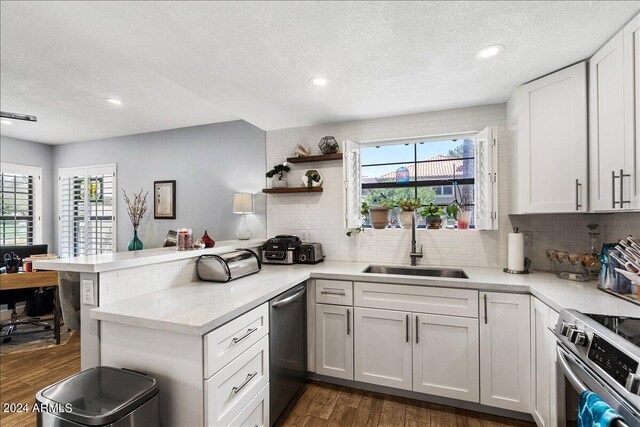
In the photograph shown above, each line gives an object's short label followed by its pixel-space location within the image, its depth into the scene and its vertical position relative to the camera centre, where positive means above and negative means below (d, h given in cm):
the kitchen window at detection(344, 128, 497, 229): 270 +40
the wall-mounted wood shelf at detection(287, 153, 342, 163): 294 +56
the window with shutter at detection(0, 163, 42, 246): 417 +14
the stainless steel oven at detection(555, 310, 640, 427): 92 -57
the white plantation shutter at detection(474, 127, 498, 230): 235 +27
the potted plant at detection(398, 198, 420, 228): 274 +2
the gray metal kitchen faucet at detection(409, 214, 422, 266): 263 -33
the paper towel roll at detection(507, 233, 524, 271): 225 -30
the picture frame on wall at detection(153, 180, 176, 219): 399 +19
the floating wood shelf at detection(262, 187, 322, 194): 302 +24
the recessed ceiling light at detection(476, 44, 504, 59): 171 +96
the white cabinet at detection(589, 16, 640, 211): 146 +49
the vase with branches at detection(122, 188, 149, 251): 409 +7
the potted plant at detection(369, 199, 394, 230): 276 -3
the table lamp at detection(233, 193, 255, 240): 323 +11
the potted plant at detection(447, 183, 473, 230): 267 +2
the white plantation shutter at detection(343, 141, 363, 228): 277 +26
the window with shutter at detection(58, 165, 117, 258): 441 +5
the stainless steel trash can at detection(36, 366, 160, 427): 107 -75
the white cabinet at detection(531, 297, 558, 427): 157 -88
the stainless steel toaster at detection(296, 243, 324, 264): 280 -40
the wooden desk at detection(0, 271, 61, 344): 311 -74
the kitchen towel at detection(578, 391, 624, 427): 92 -67
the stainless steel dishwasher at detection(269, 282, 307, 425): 184 -93
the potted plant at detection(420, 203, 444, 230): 273 -3
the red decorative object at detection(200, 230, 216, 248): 243 -24
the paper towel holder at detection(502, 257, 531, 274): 228 -45
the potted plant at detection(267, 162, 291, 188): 317 +43
